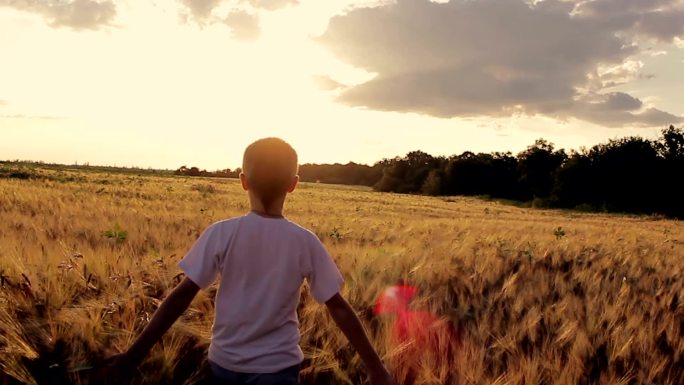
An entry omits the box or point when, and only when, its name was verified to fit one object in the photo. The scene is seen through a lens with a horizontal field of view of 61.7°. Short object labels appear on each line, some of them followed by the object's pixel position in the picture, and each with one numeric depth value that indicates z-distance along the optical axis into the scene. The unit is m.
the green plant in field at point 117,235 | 6.13
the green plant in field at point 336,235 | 7.98
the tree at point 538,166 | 77.56
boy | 2.38
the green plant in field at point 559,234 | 11.91
